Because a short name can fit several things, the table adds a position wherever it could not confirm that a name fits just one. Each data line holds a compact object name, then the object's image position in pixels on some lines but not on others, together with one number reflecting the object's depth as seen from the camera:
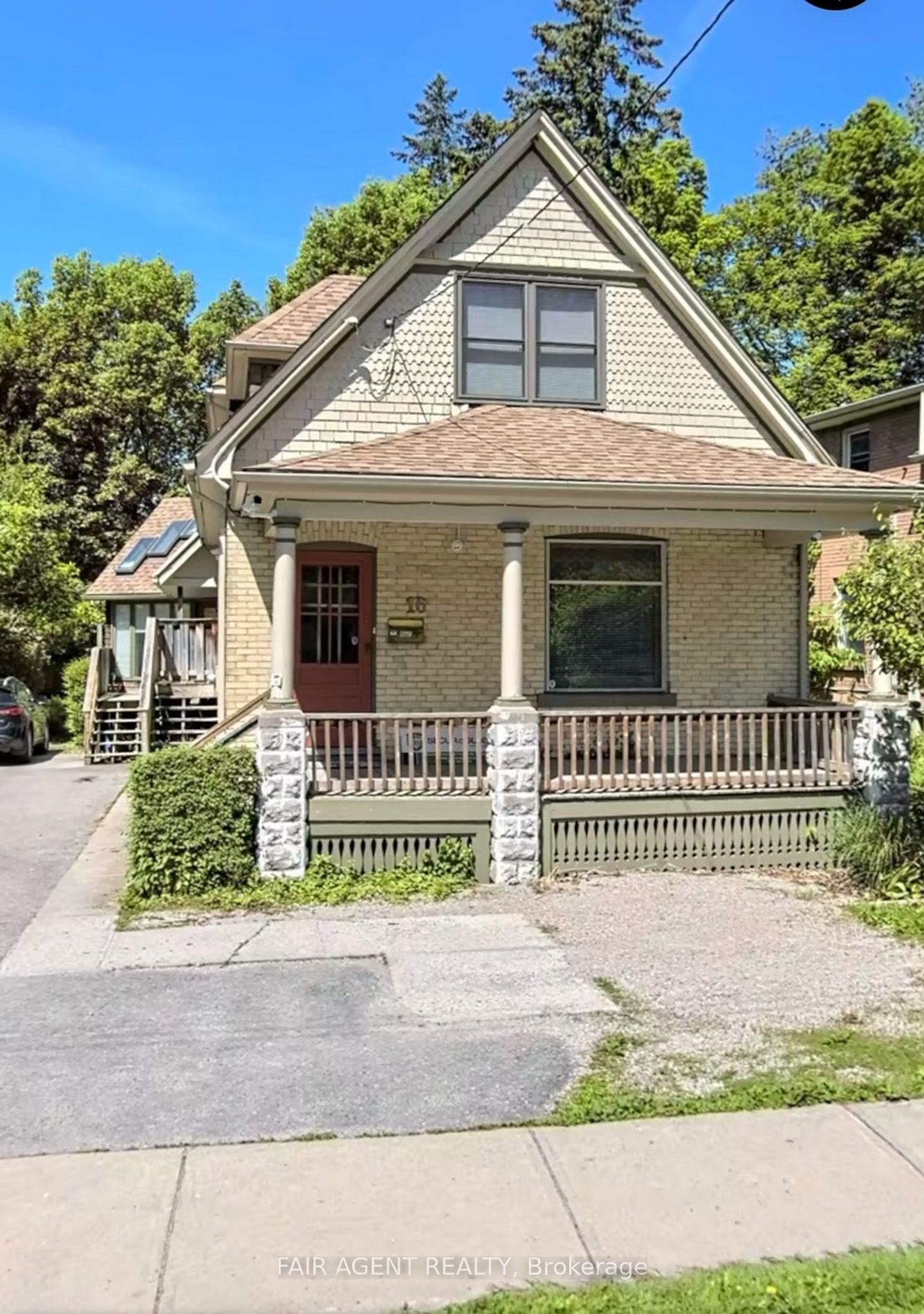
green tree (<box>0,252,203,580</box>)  34.09
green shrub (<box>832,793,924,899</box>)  8.70
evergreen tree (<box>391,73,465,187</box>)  40.06
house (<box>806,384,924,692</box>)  21.62
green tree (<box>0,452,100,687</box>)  23.78
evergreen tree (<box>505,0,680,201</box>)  34.38
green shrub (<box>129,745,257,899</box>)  8.30
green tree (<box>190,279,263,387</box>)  36.50
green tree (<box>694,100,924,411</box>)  31.81
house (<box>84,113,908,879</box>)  9.37
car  18.38
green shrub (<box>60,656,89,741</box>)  24.75
